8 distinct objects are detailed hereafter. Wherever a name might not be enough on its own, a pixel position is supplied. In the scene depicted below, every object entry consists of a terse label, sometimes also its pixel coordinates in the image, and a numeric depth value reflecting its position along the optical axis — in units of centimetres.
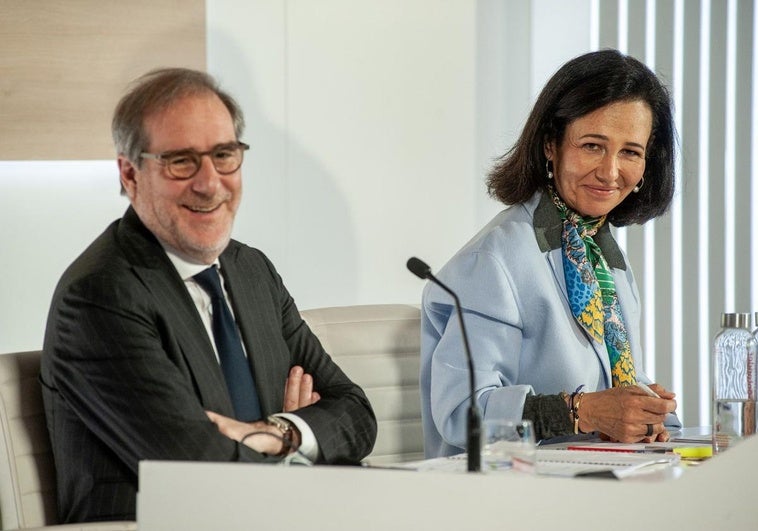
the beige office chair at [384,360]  609
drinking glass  341
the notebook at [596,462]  359
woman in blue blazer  496
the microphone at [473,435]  323
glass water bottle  434
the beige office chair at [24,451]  431
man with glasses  421
